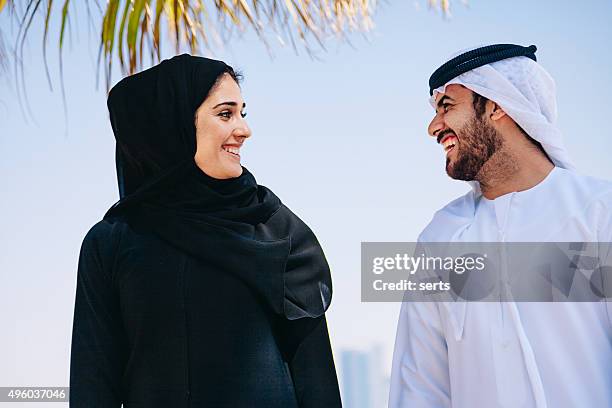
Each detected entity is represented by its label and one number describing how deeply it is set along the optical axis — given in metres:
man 2.23
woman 2.21
